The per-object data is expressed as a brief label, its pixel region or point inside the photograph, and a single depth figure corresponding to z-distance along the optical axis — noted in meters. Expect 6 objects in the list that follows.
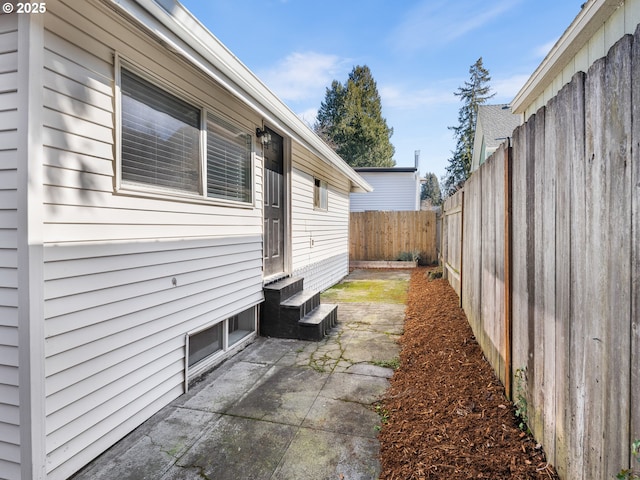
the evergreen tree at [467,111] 28.00
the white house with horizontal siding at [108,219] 1.90
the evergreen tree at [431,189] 51.23
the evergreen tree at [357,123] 28.30
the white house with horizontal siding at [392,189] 18.48
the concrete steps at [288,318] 4.63
